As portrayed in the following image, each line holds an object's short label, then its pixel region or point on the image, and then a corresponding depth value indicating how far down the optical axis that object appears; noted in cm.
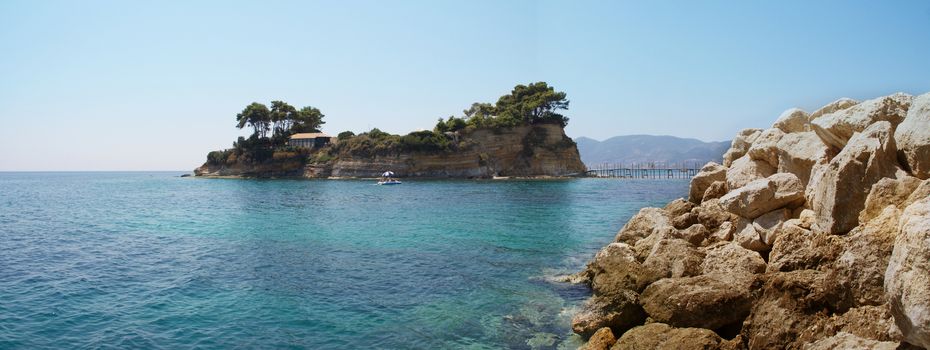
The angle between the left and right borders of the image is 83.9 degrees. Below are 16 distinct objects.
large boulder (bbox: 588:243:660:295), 1184
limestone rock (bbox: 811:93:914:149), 1117
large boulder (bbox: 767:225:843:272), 904
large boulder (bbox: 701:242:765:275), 1041
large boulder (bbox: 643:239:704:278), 1149
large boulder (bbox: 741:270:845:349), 778
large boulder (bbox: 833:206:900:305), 749
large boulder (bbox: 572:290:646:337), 1075
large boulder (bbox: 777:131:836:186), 1300
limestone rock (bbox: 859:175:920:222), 868
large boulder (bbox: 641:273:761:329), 910
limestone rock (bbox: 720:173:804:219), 1191
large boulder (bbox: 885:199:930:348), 561
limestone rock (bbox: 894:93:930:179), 911
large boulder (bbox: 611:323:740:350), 817
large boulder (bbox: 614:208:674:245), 1684
